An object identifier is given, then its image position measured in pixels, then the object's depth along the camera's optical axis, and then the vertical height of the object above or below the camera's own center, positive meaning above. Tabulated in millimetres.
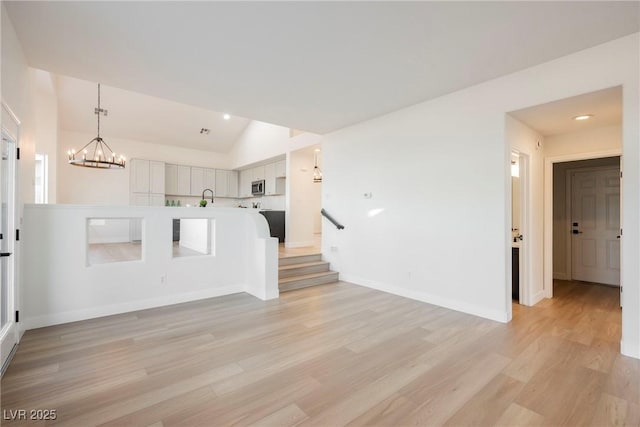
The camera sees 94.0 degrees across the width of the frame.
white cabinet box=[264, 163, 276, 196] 8477 +1061
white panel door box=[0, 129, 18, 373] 2586 -265
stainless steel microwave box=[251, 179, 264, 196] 8962 +856
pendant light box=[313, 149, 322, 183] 8281 +1217
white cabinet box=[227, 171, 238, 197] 10500 +1112
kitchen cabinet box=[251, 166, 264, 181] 9075 +1316
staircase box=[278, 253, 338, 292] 5000 -1044
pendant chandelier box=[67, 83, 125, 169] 5297 +1622
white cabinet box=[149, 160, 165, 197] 8906 +1145
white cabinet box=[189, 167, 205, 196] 9797 +1141
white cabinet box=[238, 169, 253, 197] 9828 +1121
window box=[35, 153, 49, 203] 6480 +849
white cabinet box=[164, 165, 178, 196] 9391 +1156
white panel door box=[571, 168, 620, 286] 5117 -195
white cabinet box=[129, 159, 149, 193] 8664 +1171
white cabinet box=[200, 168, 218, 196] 10000 +1218
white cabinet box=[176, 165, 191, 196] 9570 +1128
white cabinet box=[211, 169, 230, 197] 10228 +1104
